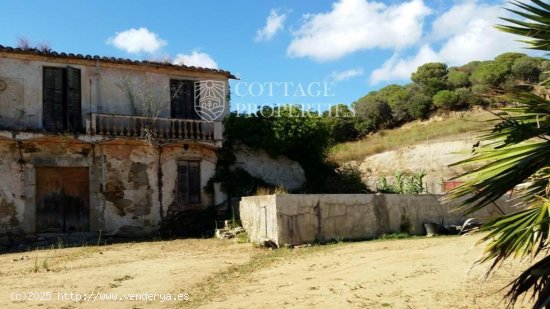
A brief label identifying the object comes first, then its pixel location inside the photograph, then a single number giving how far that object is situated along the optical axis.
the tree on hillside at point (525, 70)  30.26
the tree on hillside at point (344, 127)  41.62
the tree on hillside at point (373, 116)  41.88
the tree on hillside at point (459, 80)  41.88
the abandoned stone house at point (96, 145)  15.48
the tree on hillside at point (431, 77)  42.84
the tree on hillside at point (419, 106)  40.84
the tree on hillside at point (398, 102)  41.97
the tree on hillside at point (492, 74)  36.81
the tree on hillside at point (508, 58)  39.31
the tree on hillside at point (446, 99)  39.56
